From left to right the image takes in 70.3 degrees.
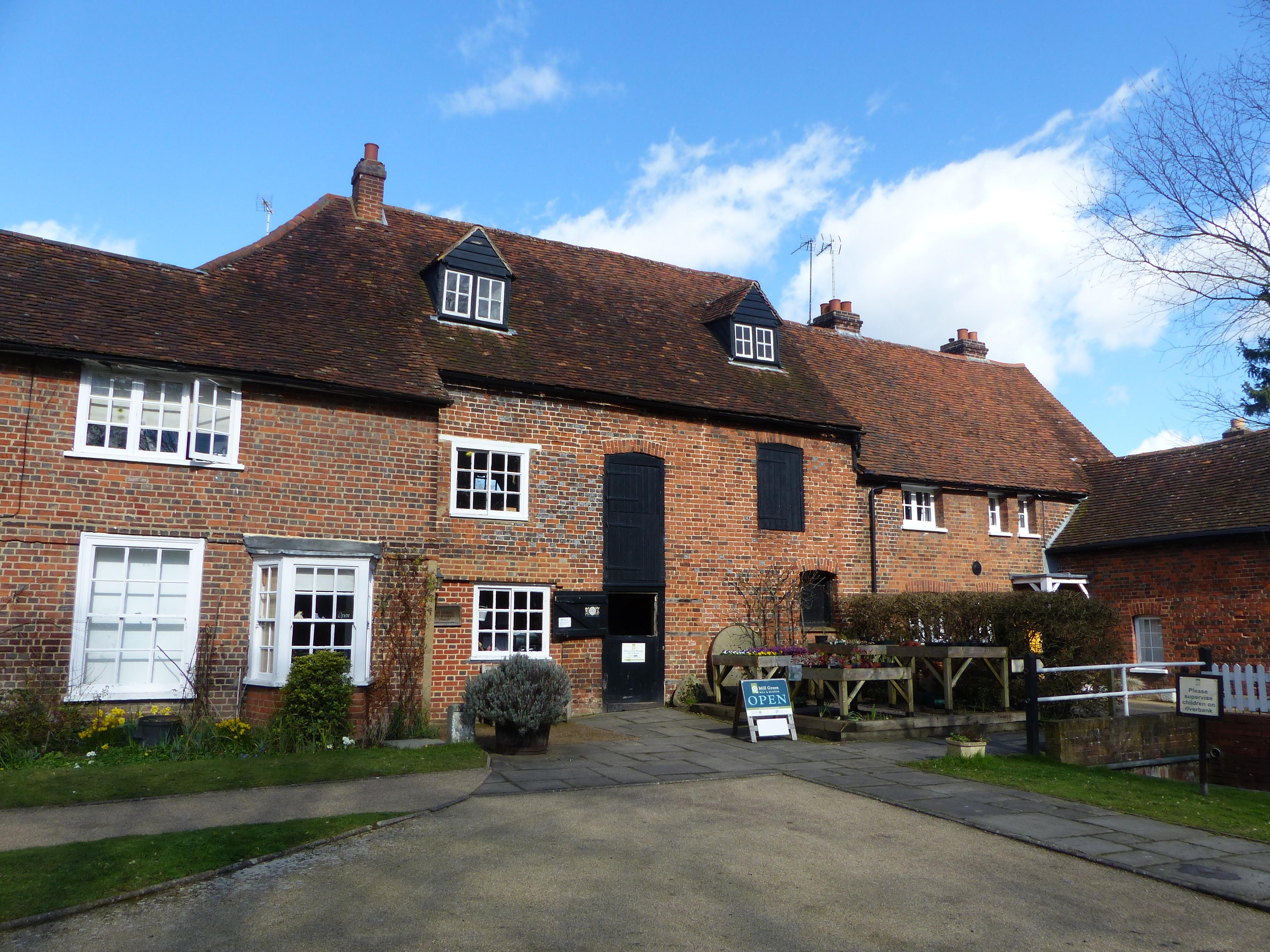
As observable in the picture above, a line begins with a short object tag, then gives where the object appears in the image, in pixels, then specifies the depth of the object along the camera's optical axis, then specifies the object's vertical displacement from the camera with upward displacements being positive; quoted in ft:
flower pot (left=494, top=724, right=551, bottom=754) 36.76 -5.05
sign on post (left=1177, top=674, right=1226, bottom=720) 31.42 -2.59
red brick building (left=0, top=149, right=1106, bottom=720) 38.34 +8.31
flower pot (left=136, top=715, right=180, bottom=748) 35.47 -4.60
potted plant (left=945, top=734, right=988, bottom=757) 37.11 -5.15
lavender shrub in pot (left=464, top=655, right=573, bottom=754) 36.22 -3.40
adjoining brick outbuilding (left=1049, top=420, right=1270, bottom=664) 59.93 +5.30
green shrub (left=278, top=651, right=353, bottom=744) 36.91 -3.48
